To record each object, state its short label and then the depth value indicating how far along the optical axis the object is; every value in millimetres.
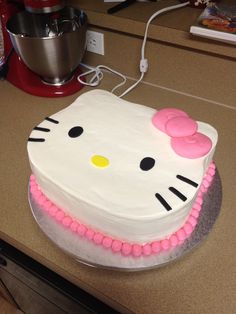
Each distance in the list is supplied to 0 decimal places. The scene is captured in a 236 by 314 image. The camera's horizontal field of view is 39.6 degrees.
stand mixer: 918
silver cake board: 597
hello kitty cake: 557
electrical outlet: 1102
